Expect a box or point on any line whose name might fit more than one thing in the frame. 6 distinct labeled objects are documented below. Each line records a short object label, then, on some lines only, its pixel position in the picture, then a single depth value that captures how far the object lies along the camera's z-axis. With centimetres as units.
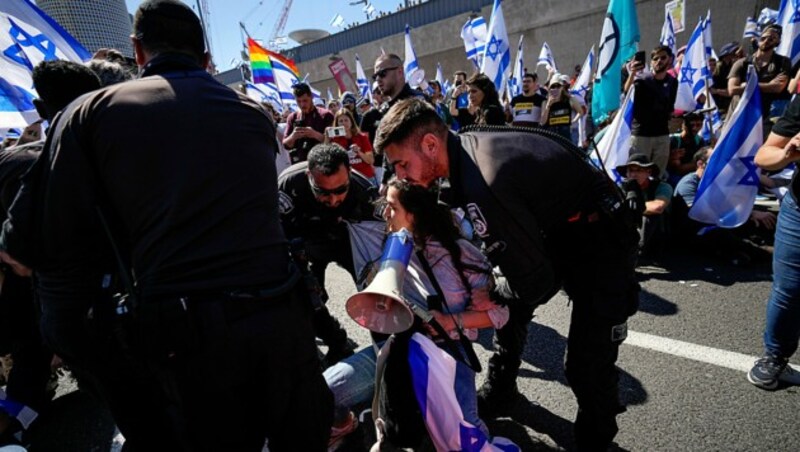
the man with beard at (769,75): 595
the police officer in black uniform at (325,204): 268
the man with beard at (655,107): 523
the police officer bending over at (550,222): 150
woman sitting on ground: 199
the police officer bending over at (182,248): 121
